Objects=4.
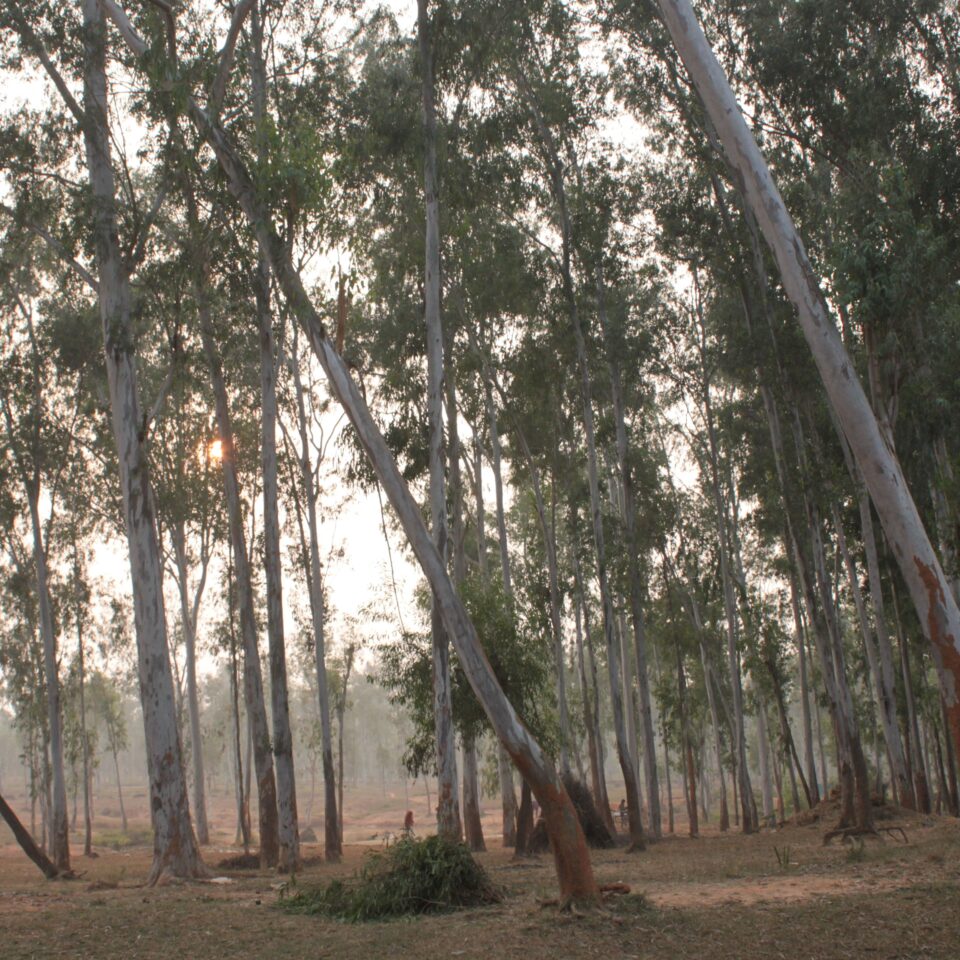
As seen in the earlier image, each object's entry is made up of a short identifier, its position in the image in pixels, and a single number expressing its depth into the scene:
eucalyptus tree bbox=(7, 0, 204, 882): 13.05
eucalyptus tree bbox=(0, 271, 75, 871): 19.53
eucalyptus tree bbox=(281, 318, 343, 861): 19.64
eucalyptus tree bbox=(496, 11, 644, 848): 16.53
